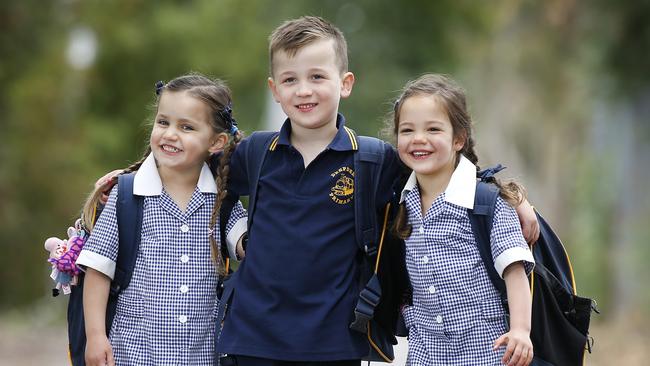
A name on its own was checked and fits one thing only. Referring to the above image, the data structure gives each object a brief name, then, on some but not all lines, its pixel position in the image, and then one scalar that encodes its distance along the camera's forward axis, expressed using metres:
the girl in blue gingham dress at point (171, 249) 8.58
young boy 8.27
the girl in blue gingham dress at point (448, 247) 8.09
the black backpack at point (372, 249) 8.34
